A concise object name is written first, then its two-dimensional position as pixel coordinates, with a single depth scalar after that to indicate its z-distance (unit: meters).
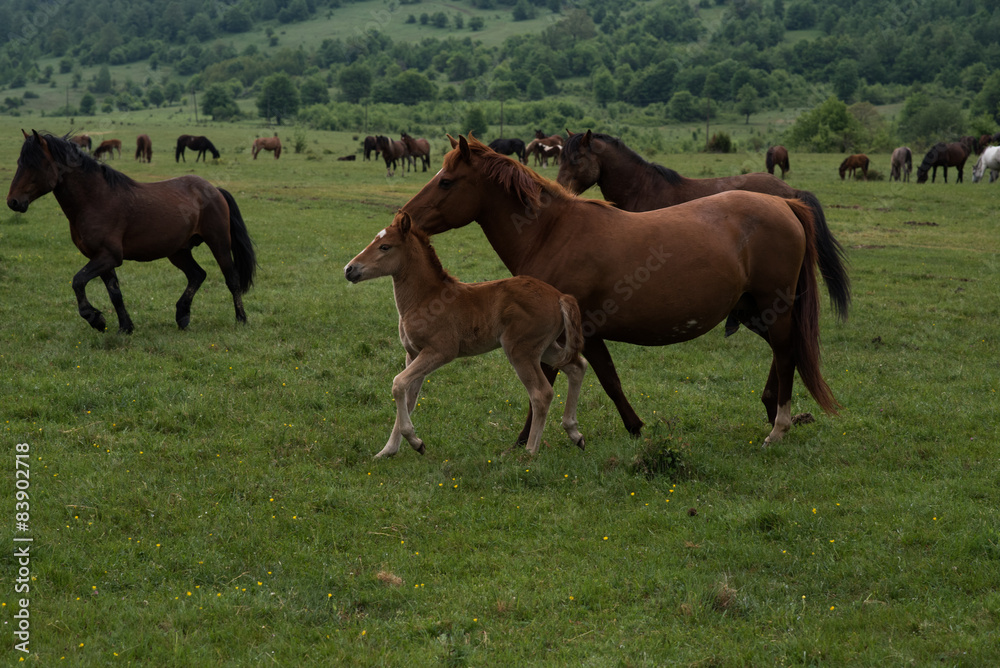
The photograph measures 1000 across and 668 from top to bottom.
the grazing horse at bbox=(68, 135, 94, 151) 39.58
